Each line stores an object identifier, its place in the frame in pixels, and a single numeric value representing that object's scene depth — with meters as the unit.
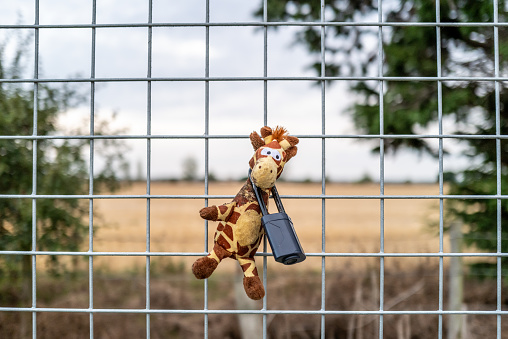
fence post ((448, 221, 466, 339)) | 2.56
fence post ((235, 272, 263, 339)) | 2.78
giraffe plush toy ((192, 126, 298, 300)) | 0.91
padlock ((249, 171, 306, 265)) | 0.86
